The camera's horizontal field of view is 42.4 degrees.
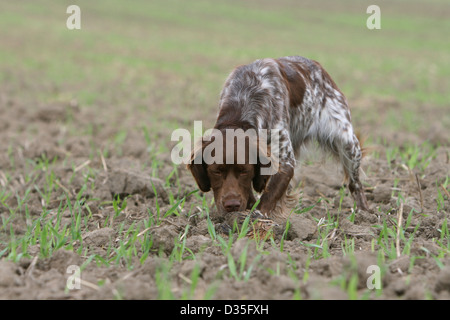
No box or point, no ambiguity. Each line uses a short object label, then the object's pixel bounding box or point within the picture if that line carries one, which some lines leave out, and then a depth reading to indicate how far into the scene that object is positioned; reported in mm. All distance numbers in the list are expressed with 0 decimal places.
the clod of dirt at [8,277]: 2828
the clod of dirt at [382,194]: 4900
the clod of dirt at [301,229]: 3701
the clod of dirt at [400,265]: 3033
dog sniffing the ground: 3795
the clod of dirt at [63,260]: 3117
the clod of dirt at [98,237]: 3680
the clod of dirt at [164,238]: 3438
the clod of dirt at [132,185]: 4875
